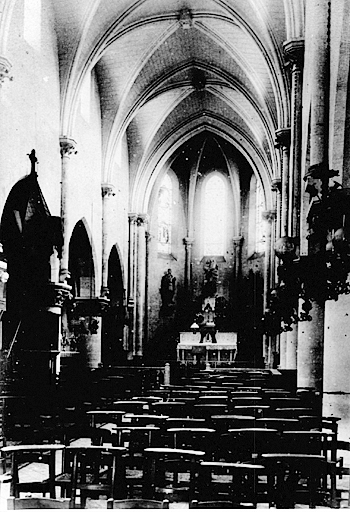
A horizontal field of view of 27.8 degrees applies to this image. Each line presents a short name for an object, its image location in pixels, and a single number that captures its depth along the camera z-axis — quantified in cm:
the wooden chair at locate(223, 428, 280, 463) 675
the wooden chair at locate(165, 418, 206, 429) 778
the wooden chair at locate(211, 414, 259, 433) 812
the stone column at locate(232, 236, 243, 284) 3906
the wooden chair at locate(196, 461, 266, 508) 482
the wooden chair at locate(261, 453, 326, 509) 505
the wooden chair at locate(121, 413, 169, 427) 784
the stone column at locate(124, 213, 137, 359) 3406
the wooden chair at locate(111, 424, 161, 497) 636
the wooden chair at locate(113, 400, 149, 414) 971
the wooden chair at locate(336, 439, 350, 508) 613
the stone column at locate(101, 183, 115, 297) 2914
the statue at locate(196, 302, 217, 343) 3266
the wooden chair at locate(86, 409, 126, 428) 811
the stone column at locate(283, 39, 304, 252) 1795
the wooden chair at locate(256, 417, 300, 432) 784
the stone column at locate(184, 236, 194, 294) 3959
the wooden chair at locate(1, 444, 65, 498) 541
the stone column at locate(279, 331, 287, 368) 2431
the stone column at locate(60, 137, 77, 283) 2356
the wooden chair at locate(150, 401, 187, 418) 947
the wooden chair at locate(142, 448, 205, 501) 524
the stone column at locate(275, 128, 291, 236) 2245
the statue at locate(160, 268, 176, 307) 3794
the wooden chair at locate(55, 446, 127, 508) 546
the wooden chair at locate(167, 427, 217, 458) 662
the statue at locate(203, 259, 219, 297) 3825
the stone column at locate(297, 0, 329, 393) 1304
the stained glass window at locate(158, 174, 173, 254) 3944
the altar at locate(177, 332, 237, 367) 3288
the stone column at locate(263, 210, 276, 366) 3294
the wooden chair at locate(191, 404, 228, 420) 949
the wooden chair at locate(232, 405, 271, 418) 945
